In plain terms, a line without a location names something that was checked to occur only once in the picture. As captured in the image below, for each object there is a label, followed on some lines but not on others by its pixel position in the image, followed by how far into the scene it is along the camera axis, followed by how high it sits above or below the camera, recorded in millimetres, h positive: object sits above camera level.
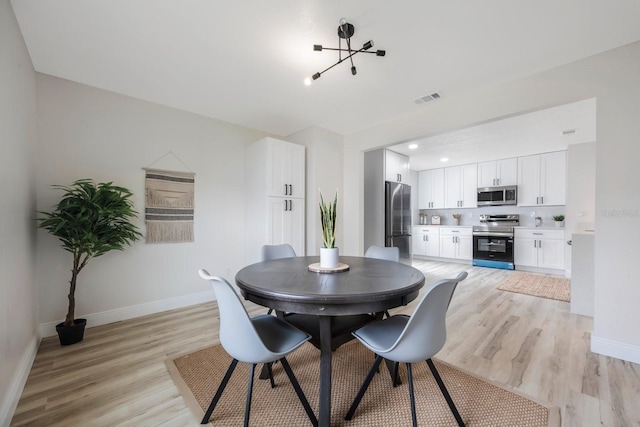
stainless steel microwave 5792 +334
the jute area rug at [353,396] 1460 -1191
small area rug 3858 -1270
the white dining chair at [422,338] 1220 -648
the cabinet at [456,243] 6305 -821
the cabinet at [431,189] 7016 +597
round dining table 1269 -422
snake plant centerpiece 1841 -221
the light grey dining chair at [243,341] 1249 -681
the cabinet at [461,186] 6434 +615
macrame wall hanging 3086 +72
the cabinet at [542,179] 5305 +663
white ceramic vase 1839 -339
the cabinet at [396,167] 4691 +841
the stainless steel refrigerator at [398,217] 4609 -137
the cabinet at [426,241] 6883 -841
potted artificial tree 2266 -120
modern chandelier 1844 +1298
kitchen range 5676 -706
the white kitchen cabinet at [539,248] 5168 -795
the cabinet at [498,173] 5848 +875
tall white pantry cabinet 3514 +215
